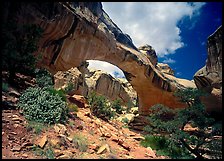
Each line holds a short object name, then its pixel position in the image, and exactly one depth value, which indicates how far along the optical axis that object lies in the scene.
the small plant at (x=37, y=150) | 5.84
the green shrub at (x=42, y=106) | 7.79
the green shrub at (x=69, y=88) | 18.10
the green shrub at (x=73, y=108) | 11.06
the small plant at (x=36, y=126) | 6.90
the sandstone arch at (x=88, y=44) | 10.78
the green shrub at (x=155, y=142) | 10.50
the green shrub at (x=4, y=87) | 8.13
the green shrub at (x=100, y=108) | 13.80
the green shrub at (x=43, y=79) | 10.47
